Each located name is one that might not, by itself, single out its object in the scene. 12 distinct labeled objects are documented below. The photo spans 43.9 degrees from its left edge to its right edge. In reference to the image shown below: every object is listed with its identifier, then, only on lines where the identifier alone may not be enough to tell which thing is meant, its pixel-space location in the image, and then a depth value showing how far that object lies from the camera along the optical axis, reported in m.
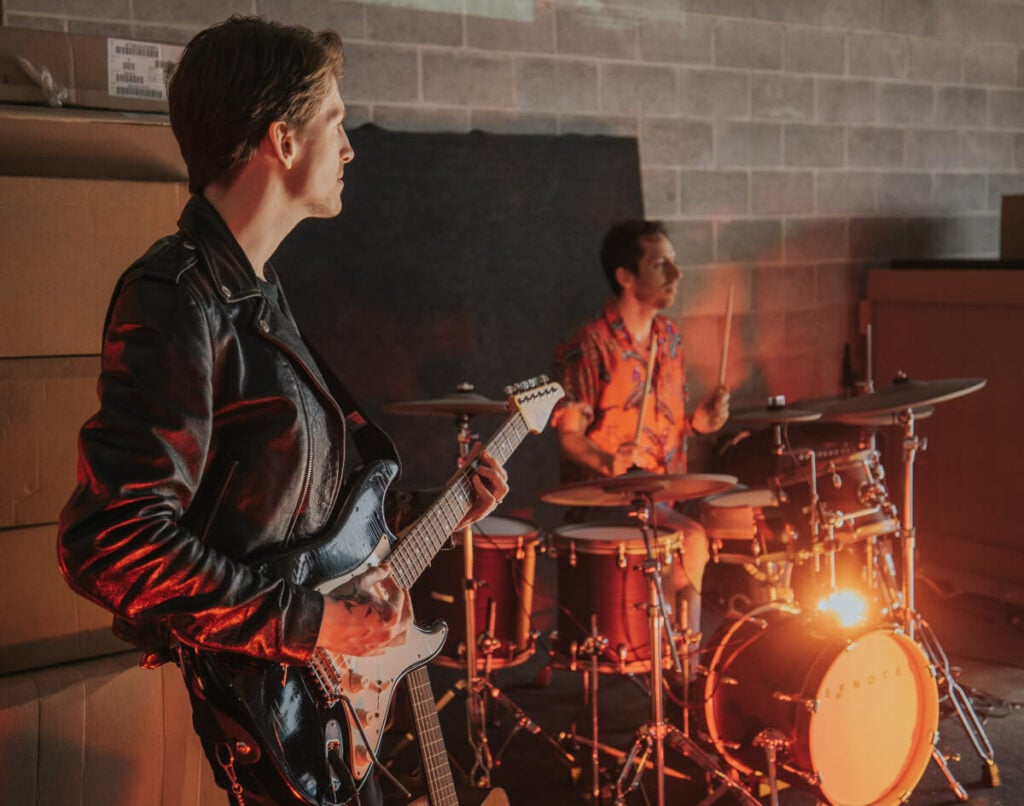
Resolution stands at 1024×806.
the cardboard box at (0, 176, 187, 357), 2.41
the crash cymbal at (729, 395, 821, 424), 3.61
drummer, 4.27
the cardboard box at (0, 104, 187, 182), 2.44
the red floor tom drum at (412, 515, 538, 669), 3.73
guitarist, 1.50
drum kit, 3.11
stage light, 3.36
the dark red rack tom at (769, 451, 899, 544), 3.56
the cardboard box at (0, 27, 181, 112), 2.47
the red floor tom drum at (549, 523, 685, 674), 3.53
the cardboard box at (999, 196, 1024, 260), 5.67
